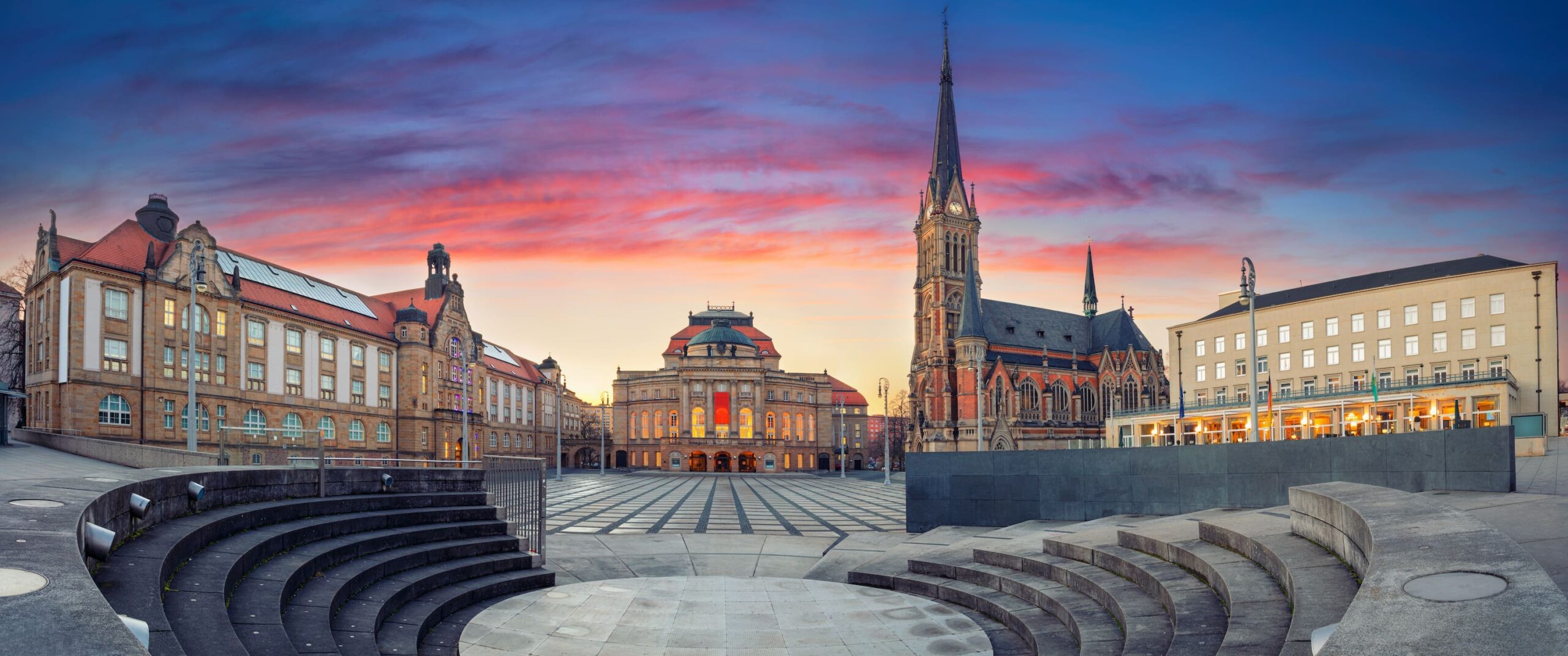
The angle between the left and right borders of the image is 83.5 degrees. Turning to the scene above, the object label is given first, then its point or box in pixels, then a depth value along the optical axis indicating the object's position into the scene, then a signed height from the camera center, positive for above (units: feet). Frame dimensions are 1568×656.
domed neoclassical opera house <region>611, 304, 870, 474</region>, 374.22 -16.15
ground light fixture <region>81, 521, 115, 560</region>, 21.44 -3.94
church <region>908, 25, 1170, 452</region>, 359.66 +6.77
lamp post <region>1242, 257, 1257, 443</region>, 78.64 +6.75
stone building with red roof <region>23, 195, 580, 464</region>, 152.66 +5.99
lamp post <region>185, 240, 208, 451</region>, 82.84 +3.04
